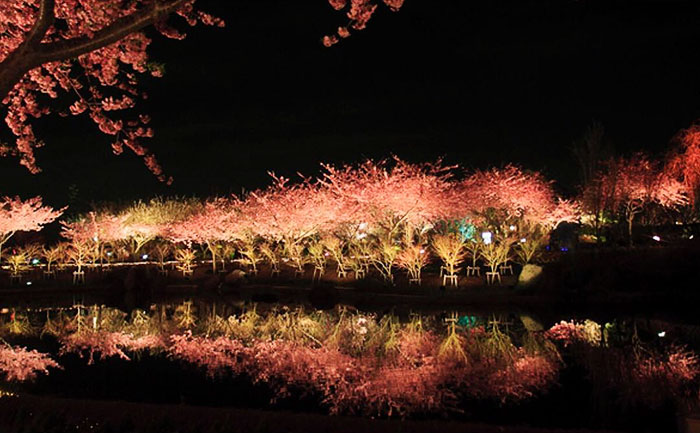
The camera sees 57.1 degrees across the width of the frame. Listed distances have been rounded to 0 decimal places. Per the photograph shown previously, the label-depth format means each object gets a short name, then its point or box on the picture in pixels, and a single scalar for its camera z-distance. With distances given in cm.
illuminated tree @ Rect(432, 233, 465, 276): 2717
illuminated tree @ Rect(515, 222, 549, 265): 2834
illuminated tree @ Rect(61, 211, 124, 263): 4262
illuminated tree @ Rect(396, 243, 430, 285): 2812
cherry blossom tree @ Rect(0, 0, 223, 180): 627
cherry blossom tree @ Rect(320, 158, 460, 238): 3269
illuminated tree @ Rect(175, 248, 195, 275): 3718
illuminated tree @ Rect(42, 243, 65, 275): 3603
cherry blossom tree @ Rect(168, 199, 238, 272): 4016
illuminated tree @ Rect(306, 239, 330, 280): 3249
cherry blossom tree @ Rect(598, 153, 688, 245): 3981
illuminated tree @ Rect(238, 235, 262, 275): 3581
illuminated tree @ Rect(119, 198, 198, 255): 4475
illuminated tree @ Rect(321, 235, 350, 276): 3181
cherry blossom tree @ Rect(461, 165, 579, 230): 3603
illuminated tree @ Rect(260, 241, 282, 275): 3523
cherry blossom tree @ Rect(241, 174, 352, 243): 3569
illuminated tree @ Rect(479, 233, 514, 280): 2720
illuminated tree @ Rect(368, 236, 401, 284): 2886
